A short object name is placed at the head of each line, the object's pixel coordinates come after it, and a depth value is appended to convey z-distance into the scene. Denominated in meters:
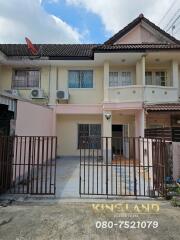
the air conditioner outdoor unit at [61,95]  13.80
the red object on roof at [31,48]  13.75
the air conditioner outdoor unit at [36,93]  13.92
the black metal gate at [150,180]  6.25
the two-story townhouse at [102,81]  12.27
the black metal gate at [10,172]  6.22
